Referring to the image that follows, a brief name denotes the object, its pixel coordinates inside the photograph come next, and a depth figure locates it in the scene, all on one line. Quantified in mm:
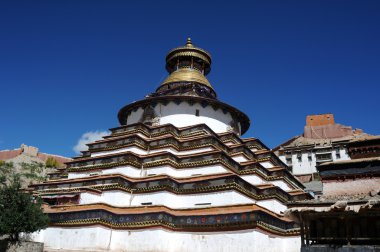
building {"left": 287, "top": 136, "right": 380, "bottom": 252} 10141
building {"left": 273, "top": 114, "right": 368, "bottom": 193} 48375
